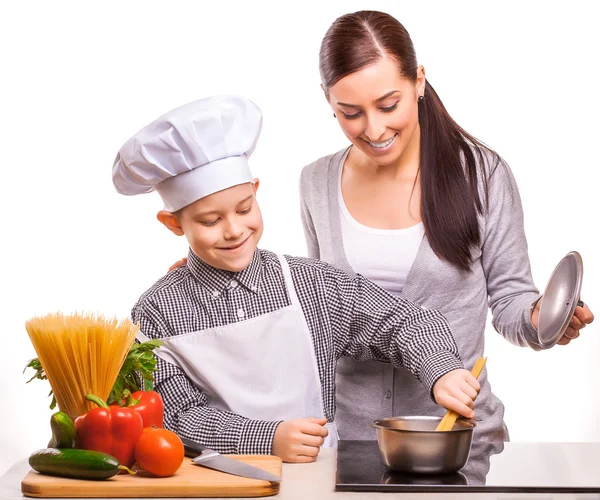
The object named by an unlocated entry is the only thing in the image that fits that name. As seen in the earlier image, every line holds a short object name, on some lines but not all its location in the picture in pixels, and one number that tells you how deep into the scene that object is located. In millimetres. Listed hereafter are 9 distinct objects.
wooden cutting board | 2161
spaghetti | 2259
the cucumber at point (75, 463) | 2190
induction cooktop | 2175
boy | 2497
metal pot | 2211
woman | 2753
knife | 2186
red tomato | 2203
